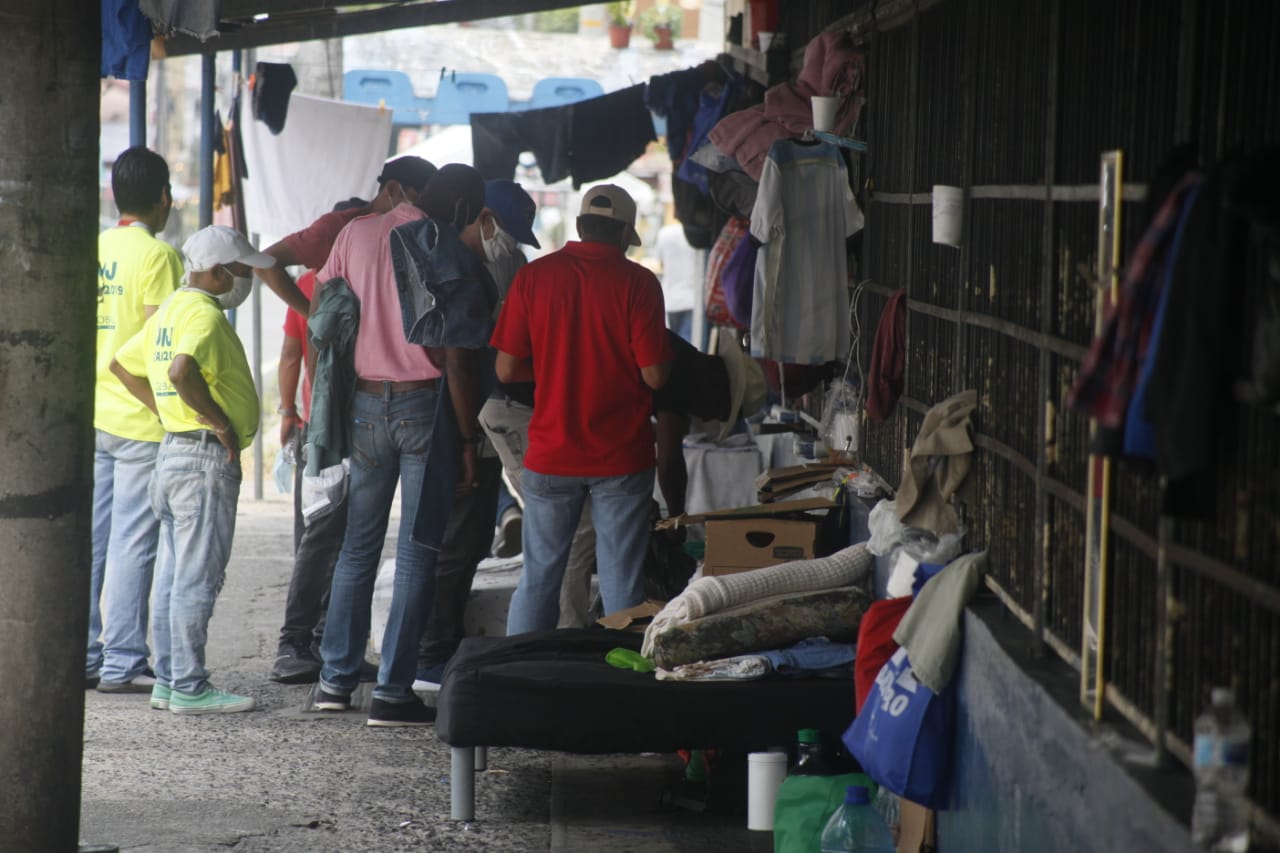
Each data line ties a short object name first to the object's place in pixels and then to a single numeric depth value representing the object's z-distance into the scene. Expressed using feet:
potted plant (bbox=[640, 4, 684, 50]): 187.42
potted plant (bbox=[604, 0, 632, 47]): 179.73
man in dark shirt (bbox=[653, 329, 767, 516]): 48.21
